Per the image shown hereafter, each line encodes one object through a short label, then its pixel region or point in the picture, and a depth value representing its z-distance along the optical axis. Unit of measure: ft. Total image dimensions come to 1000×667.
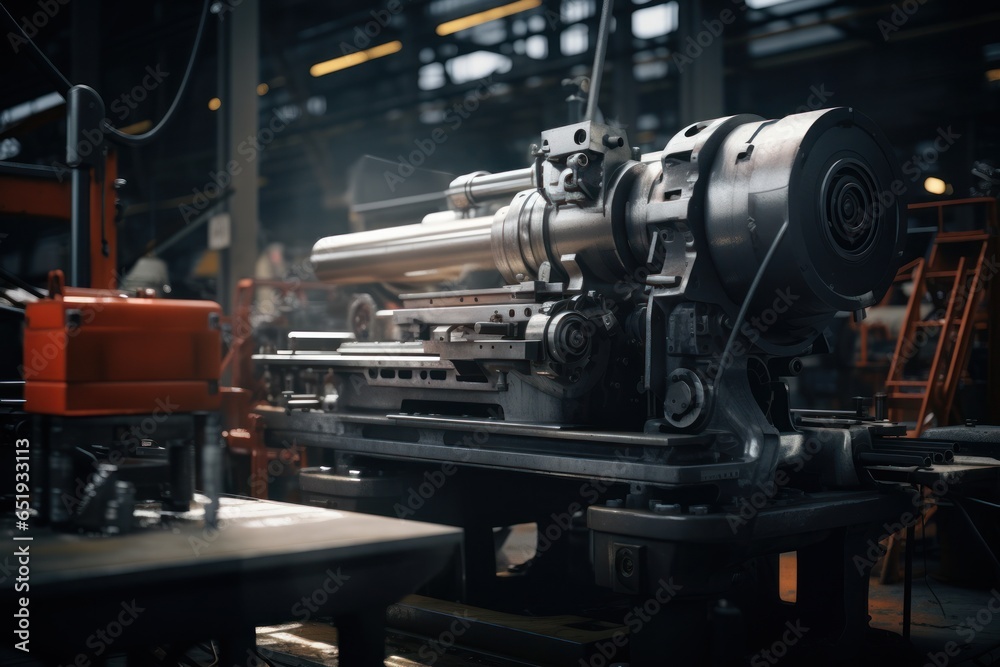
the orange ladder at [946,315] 15.42
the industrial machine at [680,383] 8.71
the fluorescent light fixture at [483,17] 29.58
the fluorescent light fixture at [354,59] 35.06
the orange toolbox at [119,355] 5.28
